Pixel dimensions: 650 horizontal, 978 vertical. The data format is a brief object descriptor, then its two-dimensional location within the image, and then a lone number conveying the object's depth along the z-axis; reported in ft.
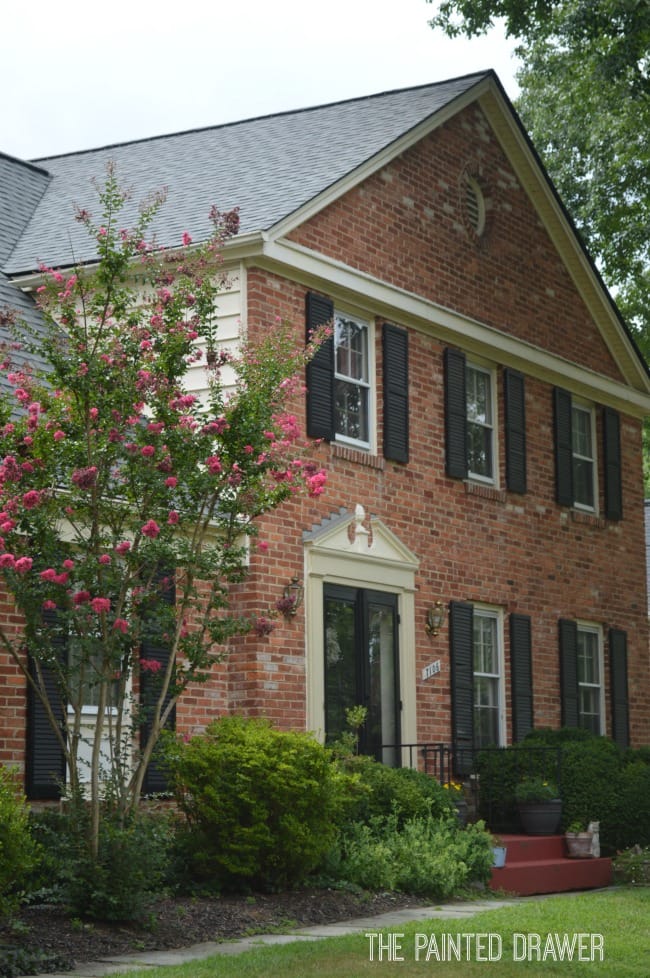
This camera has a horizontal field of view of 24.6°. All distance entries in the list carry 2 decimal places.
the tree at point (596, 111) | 66.59
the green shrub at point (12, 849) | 28.35
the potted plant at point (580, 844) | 50.16
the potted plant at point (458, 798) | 48.00
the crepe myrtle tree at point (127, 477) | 33.06
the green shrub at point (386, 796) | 43.19
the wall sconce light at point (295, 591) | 46.34
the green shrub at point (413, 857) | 39.60
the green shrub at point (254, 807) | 36.94
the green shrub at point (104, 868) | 31.65
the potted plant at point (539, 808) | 50.34
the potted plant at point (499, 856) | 45.01
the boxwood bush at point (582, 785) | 51.55
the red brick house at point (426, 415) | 47.98
